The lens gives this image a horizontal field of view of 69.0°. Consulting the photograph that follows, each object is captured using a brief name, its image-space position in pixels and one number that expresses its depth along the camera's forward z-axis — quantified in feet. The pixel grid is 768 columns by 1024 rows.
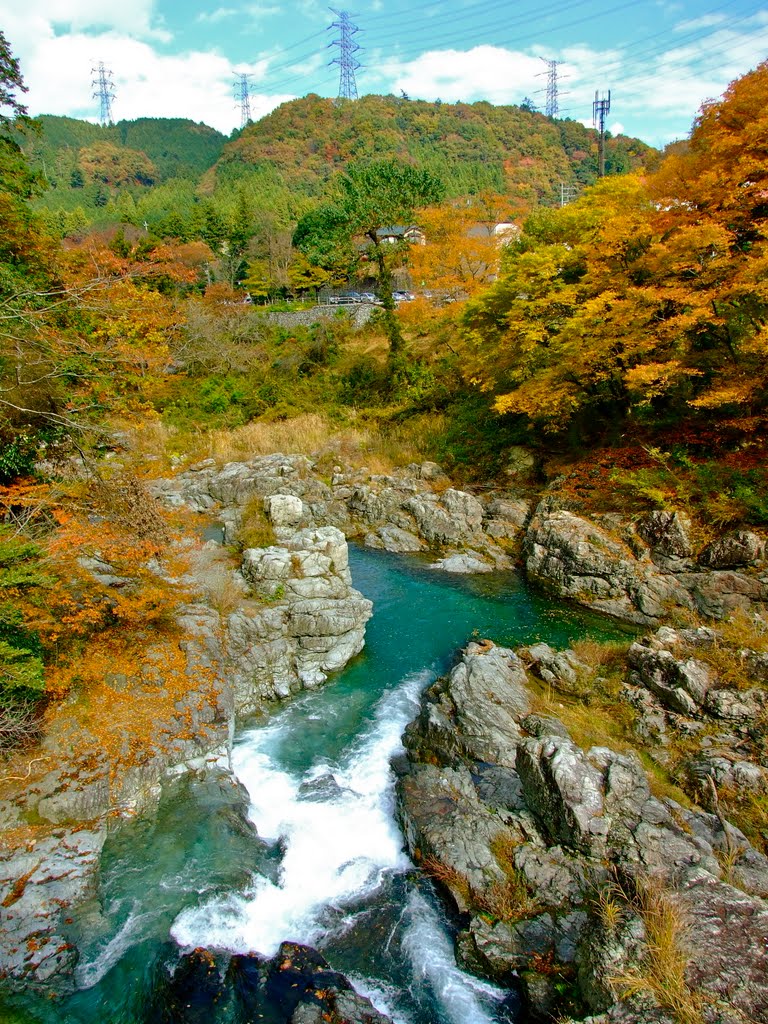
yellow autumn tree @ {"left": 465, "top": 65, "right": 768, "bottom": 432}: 47.50
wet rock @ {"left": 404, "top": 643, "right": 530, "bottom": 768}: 32.86
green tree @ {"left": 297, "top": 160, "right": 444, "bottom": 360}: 91.66
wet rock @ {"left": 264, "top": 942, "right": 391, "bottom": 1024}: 20.49
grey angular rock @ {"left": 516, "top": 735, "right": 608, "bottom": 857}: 25.75
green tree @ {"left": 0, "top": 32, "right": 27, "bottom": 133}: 38.17
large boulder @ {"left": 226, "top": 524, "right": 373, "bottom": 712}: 40.88
